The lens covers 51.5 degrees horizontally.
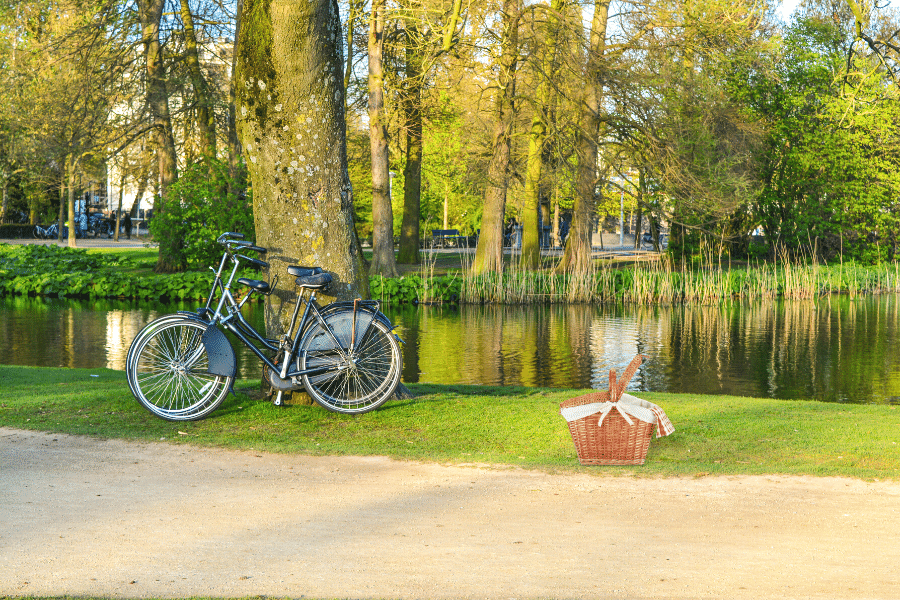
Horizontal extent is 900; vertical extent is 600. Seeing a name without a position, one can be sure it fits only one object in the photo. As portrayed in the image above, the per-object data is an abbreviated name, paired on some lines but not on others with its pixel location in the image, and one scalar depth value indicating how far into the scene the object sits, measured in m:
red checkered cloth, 6.10
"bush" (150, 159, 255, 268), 24.59
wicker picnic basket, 6.10
